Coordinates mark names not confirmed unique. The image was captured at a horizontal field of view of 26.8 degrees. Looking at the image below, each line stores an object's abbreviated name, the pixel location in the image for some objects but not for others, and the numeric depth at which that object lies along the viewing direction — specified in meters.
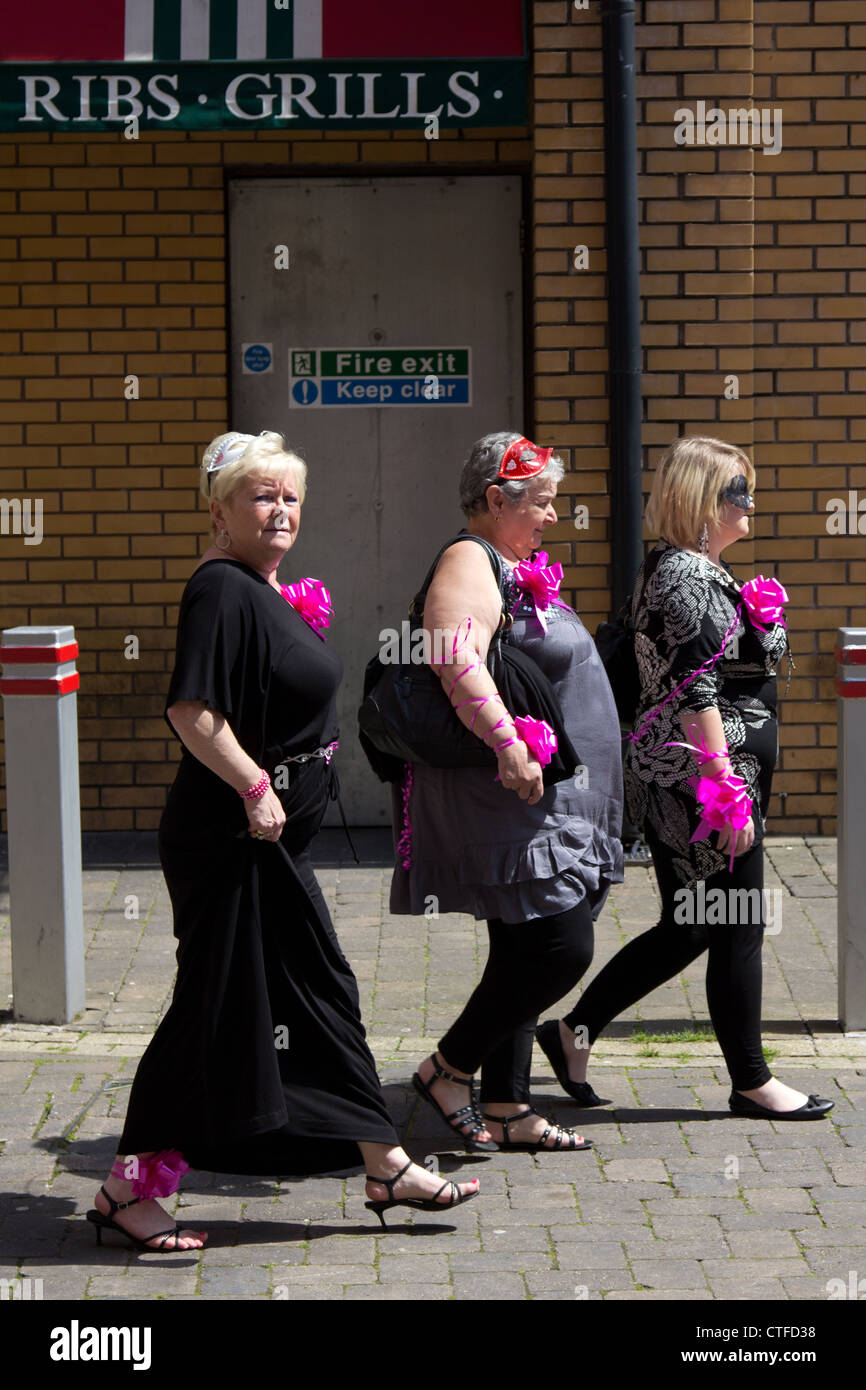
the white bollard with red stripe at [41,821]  5.41
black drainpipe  6.93
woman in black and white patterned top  4.60
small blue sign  7.76
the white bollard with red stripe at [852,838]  5.25
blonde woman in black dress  3.92
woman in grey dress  4.30
